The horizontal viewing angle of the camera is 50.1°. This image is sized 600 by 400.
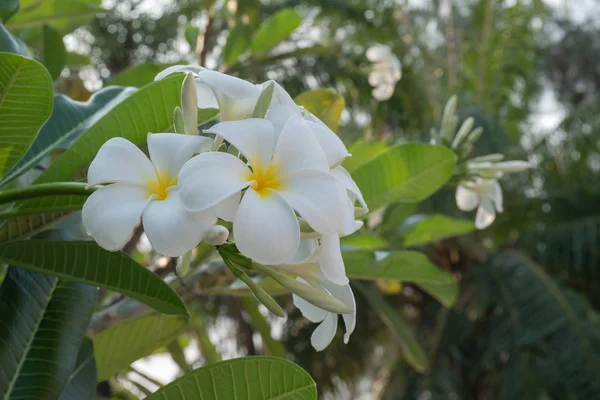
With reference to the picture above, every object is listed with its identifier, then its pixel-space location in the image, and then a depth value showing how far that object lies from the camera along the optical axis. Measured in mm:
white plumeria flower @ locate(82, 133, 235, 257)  279
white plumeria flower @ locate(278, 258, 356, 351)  349
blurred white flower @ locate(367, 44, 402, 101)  1486
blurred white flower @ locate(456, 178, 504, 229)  691
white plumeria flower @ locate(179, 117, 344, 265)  275
